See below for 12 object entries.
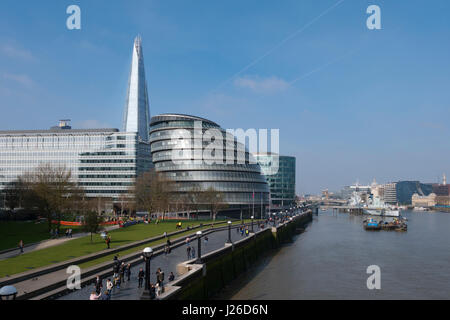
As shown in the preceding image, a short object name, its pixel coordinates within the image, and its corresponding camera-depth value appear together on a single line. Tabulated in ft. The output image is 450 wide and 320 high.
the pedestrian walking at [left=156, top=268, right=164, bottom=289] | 74.79
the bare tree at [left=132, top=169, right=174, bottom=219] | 261.65
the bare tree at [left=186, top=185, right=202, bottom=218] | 295.99
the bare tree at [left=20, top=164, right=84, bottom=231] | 181.37
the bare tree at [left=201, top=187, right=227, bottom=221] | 285.43
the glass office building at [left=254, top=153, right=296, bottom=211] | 623.61
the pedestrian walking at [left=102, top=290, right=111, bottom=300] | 69.07
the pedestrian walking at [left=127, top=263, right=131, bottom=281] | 89.10
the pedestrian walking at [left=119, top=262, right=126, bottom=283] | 87.33
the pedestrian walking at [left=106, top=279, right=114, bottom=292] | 71.93
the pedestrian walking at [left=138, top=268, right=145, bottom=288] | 82.69
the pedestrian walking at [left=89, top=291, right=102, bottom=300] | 65.36
